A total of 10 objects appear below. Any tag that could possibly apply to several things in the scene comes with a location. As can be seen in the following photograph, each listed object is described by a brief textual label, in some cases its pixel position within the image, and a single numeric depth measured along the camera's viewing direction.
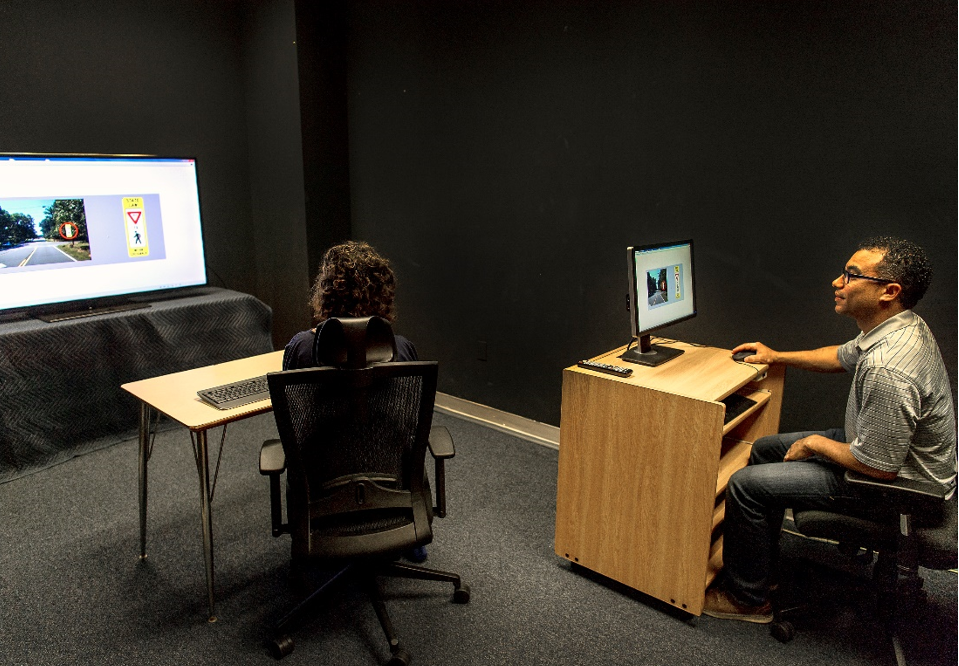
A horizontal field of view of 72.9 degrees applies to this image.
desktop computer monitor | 2.26
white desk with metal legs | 1.94
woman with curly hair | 1.92
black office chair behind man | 1.76
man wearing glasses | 1.75
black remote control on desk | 2.18
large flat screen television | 2.96
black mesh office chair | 1.65
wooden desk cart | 1.99
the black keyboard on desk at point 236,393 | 2.03
